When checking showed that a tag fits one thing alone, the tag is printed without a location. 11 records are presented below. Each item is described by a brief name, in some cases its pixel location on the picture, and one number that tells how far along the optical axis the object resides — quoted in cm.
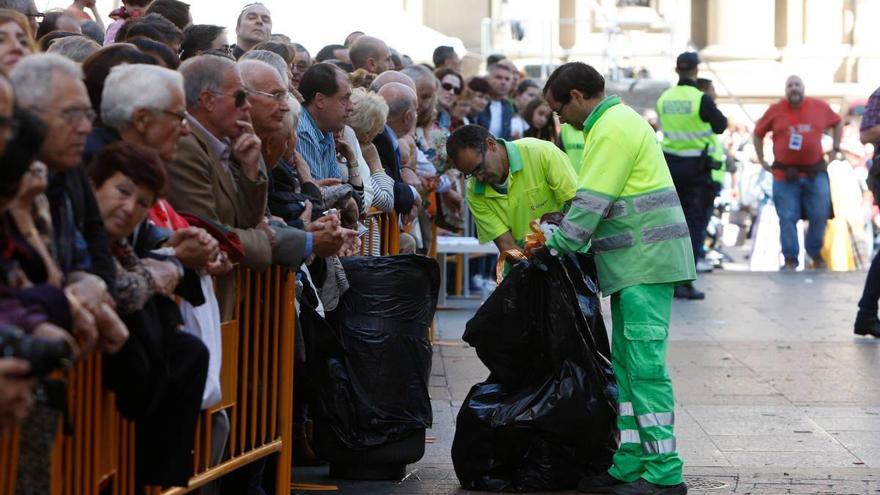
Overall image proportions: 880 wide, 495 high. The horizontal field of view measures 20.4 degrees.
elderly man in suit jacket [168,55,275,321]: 826
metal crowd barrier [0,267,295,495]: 649
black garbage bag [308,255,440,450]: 1009
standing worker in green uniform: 988
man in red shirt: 2465
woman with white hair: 1213
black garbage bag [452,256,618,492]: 1015
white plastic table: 1845
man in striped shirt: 1089
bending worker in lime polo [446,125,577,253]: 1150
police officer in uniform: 2206
